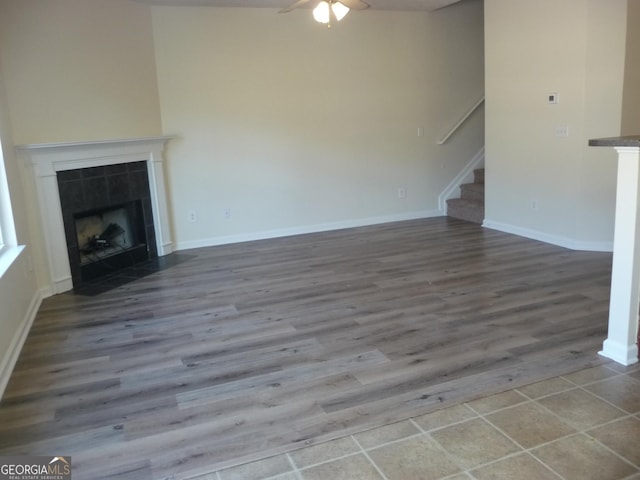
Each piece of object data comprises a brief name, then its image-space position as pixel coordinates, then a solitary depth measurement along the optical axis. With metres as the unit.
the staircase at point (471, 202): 6.62
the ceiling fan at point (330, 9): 3.56
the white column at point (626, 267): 2.69
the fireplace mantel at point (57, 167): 4.40
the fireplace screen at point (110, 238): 5.05
